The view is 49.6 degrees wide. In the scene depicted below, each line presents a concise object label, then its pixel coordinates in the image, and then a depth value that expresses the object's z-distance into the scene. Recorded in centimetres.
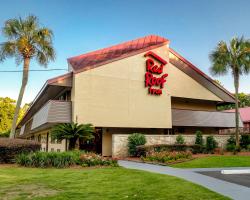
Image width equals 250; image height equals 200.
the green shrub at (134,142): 2127
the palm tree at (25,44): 2209
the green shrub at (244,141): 2576
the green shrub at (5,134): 5194
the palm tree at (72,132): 1873
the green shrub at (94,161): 1476
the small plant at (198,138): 2428
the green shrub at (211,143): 2376
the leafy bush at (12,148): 1544
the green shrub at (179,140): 2355
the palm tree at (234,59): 2531
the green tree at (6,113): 5770
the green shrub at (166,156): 1712
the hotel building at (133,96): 2139
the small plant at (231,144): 2419
